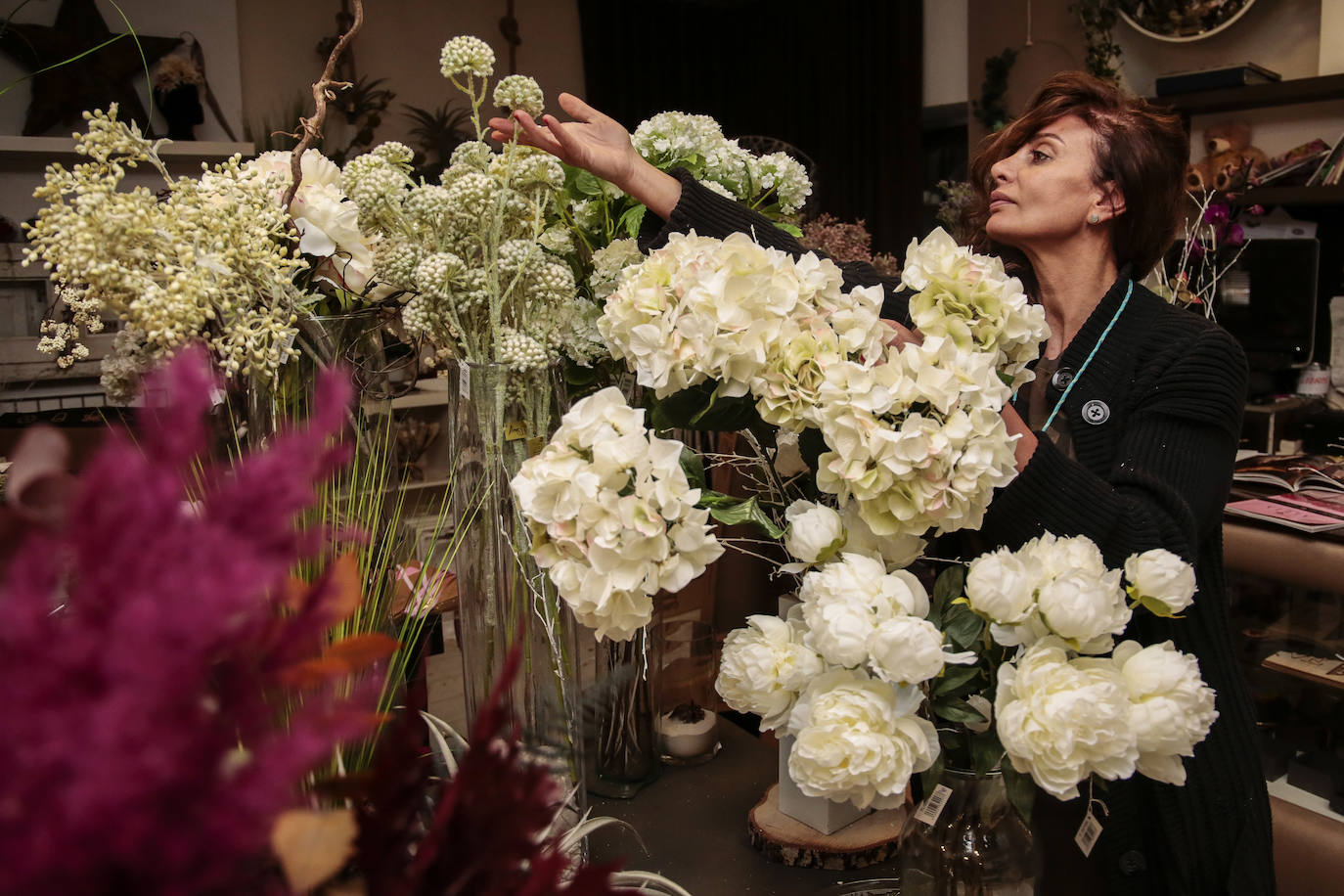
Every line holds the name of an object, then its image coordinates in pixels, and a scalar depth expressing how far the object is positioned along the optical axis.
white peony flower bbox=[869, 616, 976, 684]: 0.57
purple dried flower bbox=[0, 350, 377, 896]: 0.21
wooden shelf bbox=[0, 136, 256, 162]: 3.63
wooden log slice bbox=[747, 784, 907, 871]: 0.97
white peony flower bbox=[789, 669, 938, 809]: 0.58
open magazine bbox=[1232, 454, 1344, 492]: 2.19
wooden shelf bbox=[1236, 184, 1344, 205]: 3.26
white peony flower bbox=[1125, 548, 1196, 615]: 0.61
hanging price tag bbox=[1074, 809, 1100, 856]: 0.73
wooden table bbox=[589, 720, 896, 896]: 0.95
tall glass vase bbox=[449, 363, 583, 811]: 0.90
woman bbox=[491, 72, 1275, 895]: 1.00
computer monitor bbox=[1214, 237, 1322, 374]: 3.38
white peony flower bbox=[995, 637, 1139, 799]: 0.56
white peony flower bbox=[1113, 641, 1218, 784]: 0.58
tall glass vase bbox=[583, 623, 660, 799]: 1.10
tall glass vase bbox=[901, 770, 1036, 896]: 0.70
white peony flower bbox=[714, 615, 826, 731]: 0.63
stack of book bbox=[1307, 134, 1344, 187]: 3.32
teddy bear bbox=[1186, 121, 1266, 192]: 3.61
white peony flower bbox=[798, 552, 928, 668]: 0.58
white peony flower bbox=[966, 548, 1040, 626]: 0.59
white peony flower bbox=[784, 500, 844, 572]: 0.66
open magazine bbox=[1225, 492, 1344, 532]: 2.02
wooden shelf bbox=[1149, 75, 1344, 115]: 3.39
